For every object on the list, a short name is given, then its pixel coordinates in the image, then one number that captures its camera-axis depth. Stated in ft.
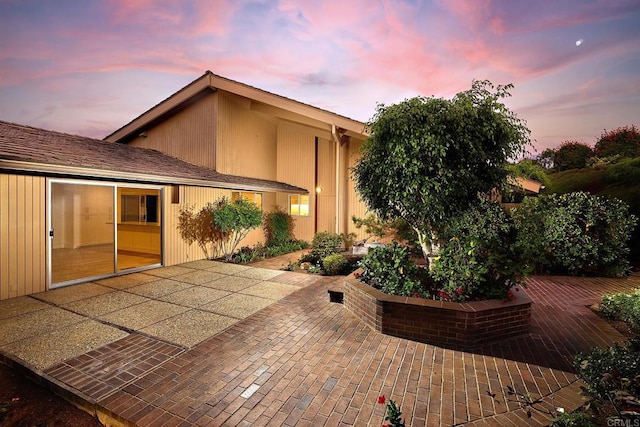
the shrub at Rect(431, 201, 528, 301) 12.80
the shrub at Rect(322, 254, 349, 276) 24.21
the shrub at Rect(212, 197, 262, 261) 29.66
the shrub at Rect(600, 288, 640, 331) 13.61
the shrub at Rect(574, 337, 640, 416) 6.20
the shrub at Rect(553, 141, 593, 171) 66.95
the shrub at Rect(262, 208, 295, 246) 39.09
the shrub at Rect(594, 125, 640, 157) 56.24
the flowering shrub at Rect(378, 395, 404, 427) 5.36
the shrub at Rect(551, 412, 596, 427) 6.18
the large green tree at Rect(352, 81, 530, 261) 13.19
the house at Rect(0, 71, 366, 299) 18.12
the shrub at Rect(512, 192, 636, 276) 22.94
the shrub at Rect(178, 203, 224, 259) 28.63
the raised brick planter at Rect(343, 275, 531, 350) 11.69
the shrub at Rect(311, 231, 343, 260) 29.17
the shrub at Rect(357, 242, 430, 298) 13.79
